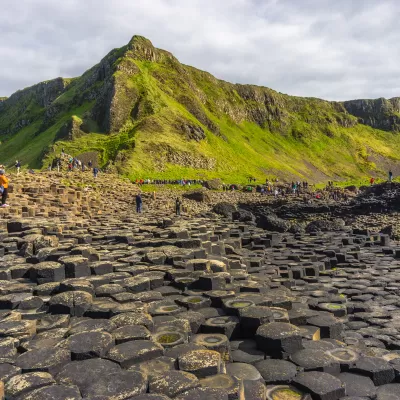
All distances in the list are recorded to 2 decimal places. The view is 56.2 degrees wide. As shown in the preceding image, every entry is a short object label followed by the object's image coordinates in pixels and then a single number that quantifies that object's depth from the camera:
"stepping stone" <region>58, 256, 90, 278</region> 8.39
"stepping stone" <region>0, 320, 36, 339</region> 5.34
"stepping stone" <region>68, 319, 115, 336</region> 5.38
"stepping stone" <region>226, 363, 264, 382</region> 4.55
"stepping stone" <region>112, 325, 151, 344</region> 5.06
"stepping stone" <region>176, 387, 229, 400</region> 3.72
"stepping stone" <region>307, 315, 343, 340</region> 6.40
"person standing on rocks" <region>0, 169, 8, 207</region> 18.81
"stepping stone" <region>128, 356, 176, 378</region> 4.29
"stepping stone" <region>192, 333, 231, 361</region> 5.15
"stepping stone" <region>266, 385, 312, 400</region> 4.32
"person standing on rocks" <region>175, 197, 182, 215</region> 29.08
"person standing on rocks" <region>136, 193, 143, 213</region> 29.33
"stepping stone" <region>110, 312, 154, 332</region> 5.61
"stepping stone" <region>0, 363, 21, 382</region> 4.14
